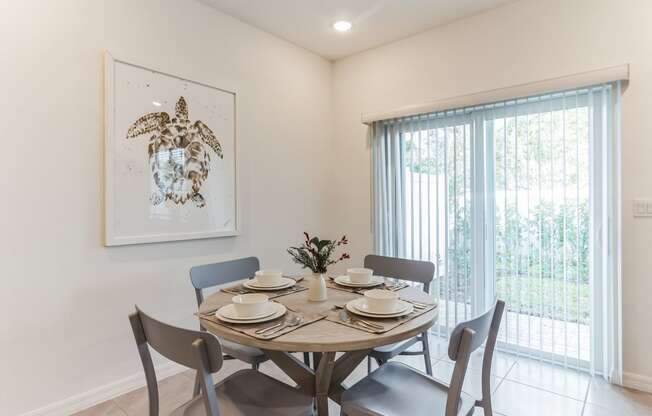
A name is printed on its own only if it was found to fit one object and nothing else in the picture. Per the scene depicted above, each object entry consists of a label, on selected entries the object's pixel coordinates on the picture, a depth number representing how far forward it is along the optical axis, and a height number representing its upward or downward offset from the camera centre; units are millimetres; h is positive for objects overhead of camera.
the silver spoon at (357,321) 1342 -441
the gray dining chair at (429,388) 1152 -729
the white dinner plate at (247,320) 1379 -422
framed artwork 2156 +344
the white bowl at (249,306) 1393 -378
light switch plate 2158 -14
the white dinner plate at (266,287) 1864 -403
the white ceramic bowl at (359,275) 1953 -366
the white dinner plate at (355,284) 1929 -404
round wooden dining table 1238 -457
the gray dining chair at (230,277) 1840 -422
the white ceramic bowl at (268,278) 1872 -360
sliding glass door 2395 -103
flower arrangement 1677 -222
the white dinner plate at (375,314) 1441 -422
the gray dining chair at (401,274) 1872 -427
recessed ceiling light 2891 +1486
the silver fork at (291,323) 1306 -442
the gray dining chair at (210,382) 1077 -669
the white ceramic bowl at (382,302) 1448 -381
